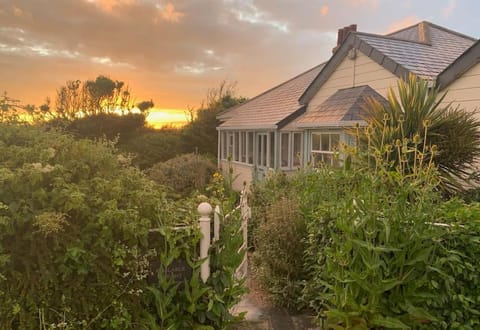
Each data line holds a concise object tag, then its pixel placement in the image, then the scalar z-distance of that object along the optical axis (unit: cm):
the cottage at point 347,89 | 730
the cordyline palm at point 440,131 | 564
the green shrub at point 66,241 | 253
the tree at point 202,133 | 2145
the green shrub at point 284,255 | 453
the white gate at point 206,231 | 315
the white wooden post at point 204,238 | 314
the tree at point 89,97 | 2080
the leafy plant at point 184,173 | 1391
